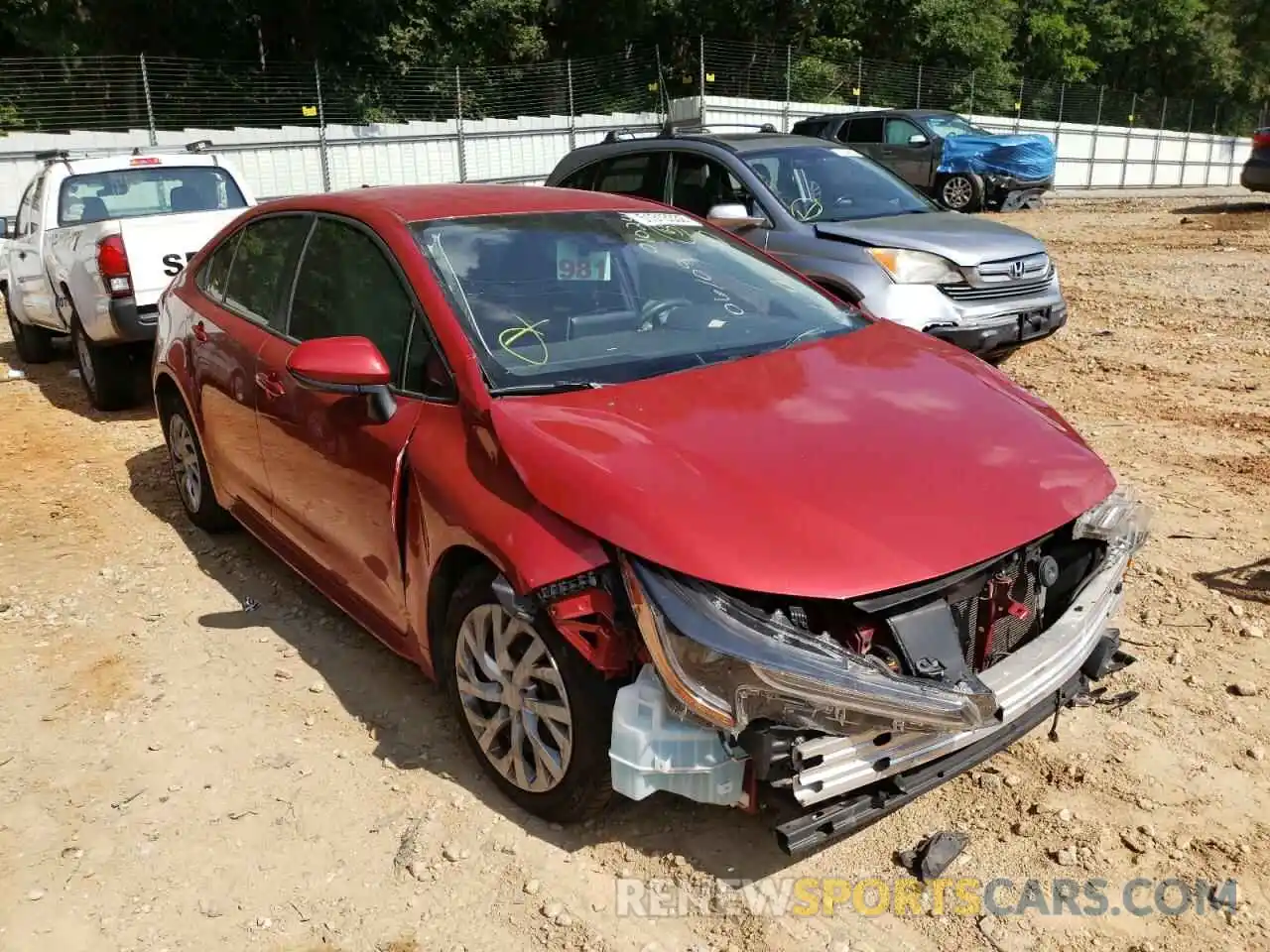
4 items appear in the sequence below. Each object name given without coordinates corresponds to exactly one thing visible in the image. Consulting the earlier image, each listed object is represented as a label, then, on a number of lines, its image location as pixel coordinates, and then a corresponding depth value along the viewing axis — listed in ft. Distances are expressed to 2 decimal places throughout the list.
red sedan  8.10
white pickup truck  23.06
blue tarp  57.77
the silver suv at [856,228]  21.94
